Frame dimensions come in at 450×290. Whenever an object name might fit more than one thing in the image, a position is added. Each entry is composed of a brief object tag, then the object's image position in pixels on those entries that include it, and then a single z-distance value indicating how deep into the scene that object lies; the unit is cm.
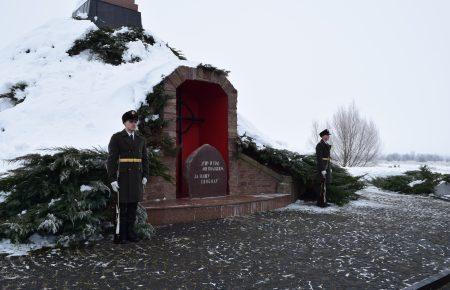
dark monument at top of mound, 1307
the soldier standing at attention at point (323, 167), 888
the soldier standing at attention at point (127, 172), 531
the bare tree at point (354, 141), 3378
